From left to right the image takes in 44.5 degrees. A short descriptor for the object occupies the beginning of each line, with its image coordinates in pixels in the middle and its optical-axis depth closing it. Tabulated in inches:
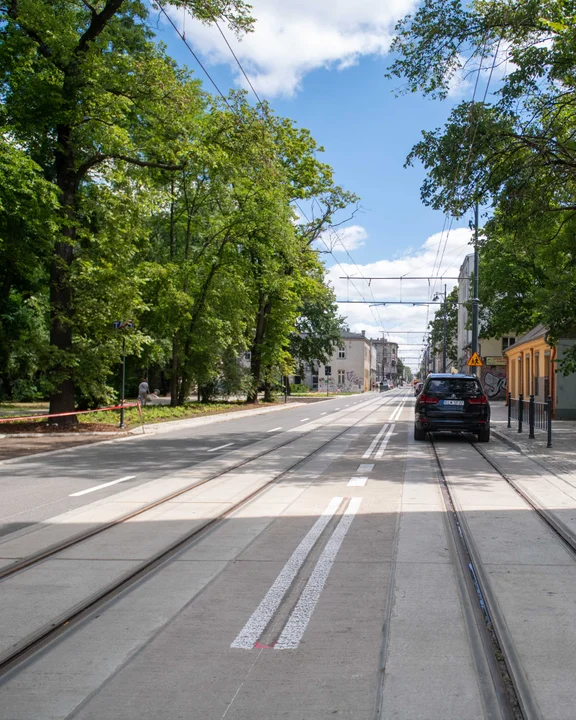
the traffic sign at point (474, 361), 1177.8
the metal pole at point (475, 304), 1174.6
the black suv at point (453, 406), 692.7
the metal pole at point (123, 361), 833.5
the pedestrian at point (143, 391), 1373.0
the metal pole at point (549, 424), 658.5
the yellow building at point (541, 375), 1146.7
